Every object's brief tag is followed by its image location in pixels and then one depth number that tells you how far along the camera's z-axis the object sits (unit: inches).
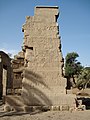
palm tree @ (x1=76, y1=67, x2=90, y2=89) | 1269.7
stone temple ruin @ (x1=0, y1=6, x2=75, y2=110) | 341.1
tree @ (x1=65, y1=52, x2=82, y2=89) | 1683.1
